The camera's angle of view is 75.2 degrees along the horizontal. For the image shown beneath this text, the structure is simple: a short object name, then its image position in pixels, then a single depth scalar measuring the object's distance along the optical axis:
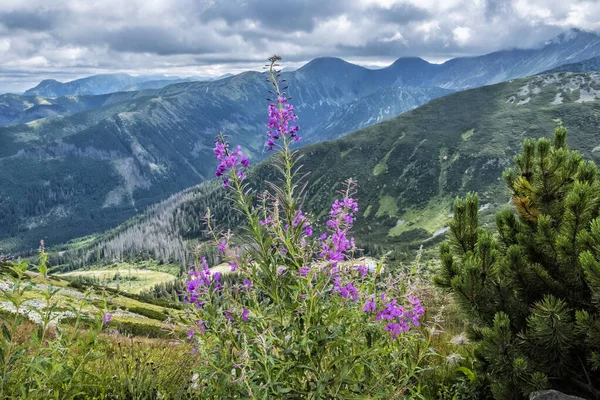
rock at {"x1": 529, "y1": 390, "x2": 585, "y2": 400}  5.90
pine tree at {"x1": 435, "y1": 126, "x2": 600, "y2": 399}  5.77
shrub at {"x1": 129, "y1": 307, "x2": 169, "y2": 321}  54.69
